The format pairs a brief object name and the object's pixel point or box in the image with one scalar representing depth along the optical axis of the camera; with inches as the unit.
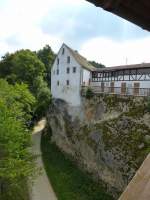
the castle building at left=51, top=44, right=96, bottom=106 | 781.2
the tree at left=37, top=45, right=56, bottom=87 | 1305.5
